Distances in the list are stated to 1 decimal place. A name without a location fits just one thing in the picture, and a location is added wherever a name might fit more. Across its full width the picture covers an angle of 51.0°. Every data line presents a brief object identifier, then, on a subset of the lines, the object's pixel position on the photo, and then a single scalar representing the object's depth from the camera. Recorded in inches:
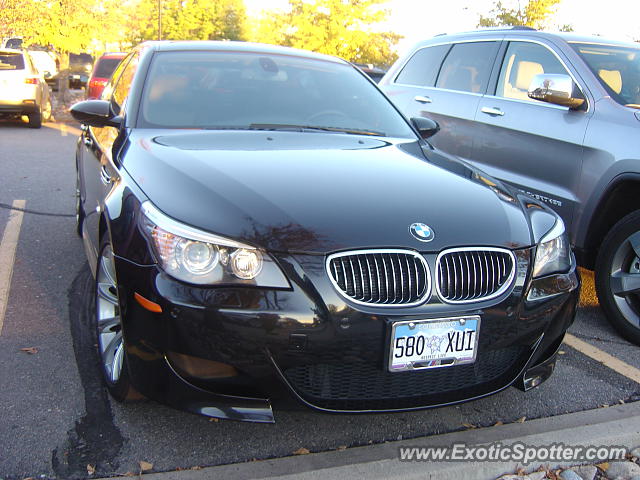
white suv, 547.8
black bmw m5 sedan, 92.1
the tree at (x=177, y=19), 2041.1
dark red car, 587.6
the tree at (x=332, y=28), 1676.9
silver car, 155.4
